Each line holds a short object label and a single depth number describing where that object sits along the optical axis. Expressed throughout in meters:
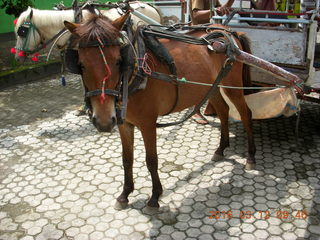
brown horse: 2.38
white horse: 5.00
